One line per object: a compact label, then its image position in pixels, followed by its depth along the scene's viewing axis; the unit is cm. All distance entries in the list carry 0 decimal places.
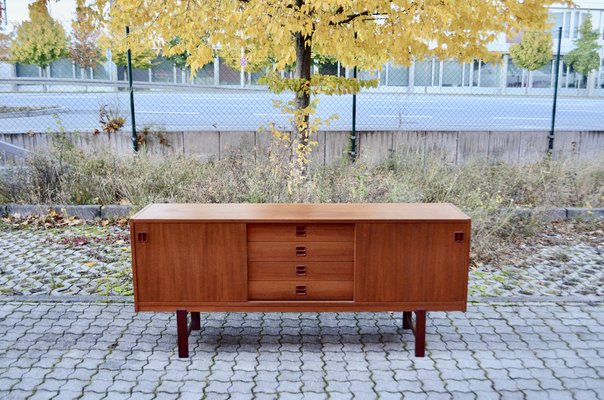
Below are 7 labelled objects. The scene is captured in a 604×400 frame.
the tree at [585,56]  3366
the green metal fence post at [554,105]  990
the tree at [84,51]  2062
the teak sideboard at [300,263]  404
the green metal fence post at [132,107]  950
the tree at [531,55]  2528
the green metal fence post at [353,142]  946
